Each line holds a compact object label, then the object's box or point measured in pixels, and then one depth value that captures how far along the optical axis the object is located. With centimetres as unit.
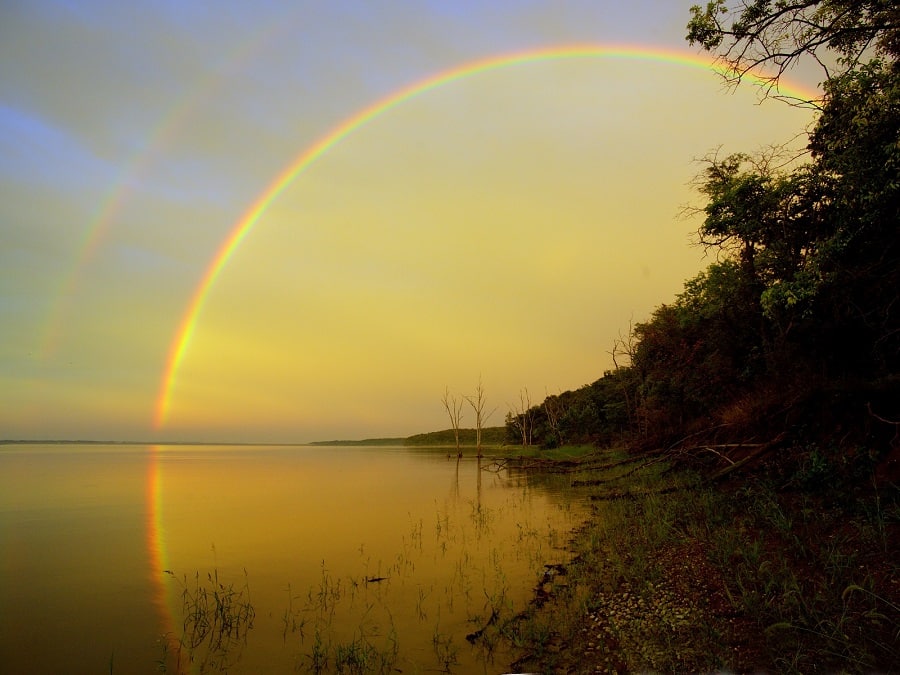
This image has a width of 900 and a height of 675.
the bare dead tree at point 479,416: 7059
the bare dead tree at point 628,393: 4318
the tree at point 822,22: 945
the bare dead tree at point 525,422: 7869
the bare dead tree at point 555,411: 6707
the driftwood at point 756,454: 1417
